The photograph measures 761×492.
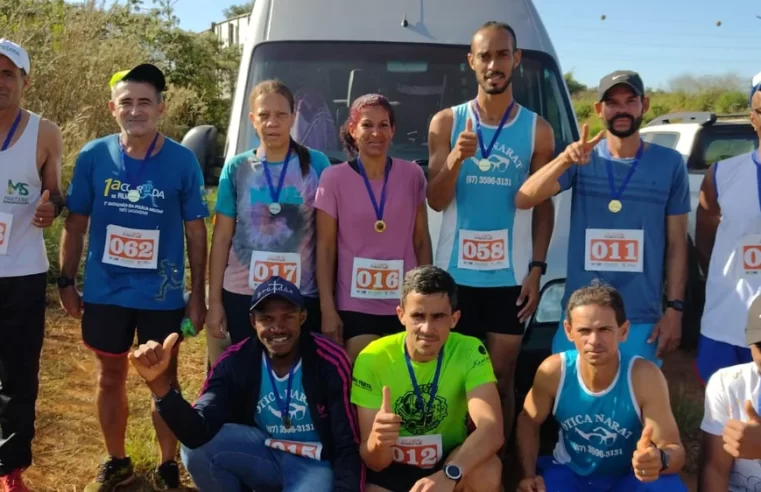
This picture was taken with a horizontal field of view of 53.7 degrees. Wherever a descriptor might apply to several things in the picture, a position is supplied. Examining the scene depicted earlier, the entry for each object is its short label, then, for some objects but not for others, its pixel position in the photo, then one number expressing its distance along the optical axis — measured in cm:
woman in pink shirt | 337
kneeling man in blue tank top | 300
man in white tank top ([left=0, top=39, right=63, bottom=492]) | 345
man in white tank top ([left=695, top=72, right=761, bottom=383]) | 328
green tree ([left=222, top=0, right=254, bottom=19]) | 5461
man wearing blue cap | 311
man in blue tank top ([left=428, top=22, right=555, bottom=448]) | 339
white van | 439
